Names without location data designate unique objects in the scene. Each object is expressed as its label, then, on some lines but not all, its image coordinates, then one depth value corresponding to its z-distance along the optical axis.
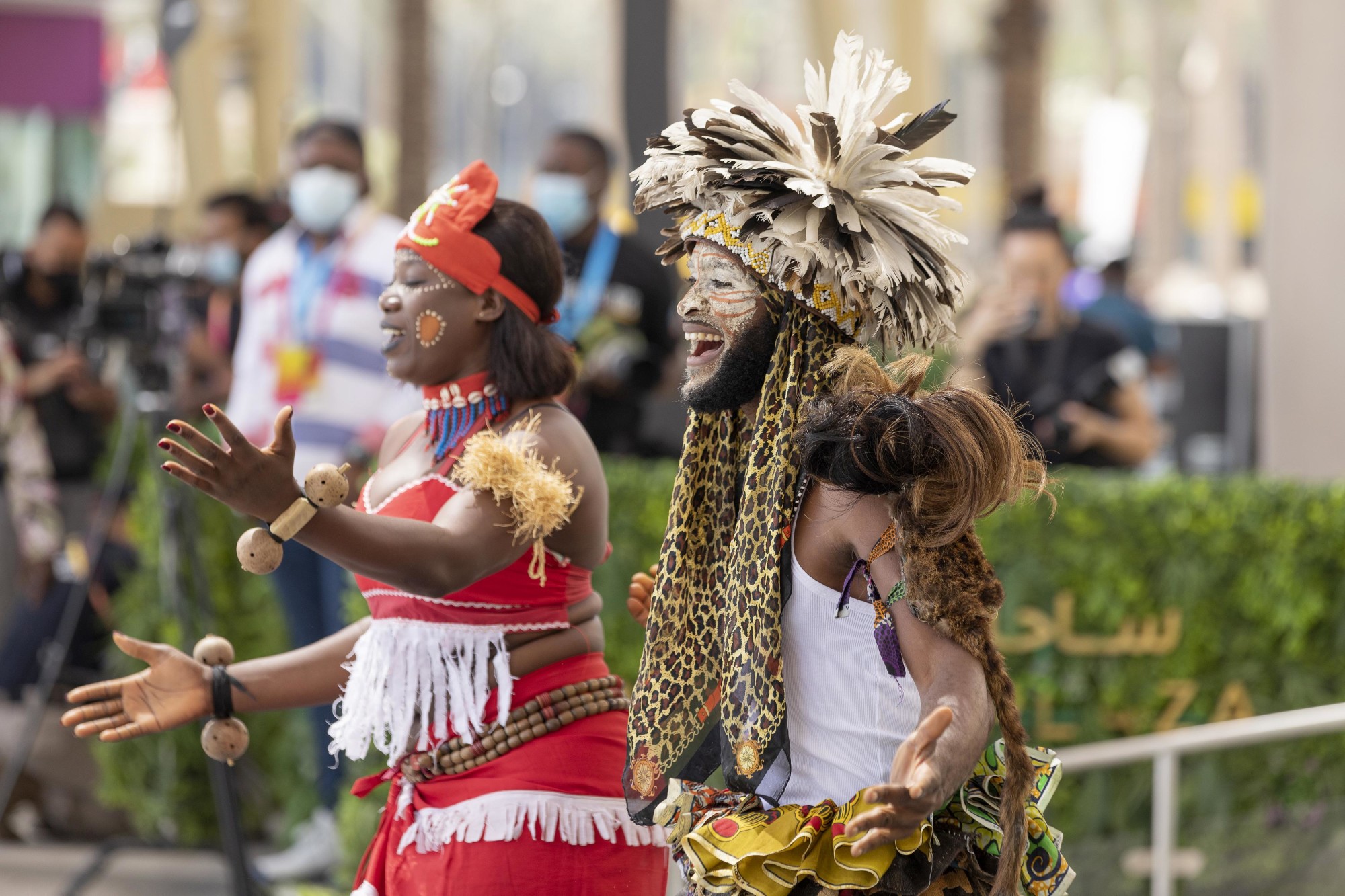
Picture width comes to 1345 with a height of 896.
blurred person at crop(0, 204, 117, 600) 14.37
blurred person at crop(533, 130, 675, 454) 11.95
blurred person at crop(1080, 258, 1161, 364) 18.03
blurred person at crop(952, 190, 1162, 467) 11.78
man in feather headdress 4.37
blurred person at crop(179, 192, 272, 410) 14.16
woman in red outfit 5.30
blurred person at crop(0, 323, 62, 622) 13.39
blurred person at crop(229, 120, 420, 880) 10.69
